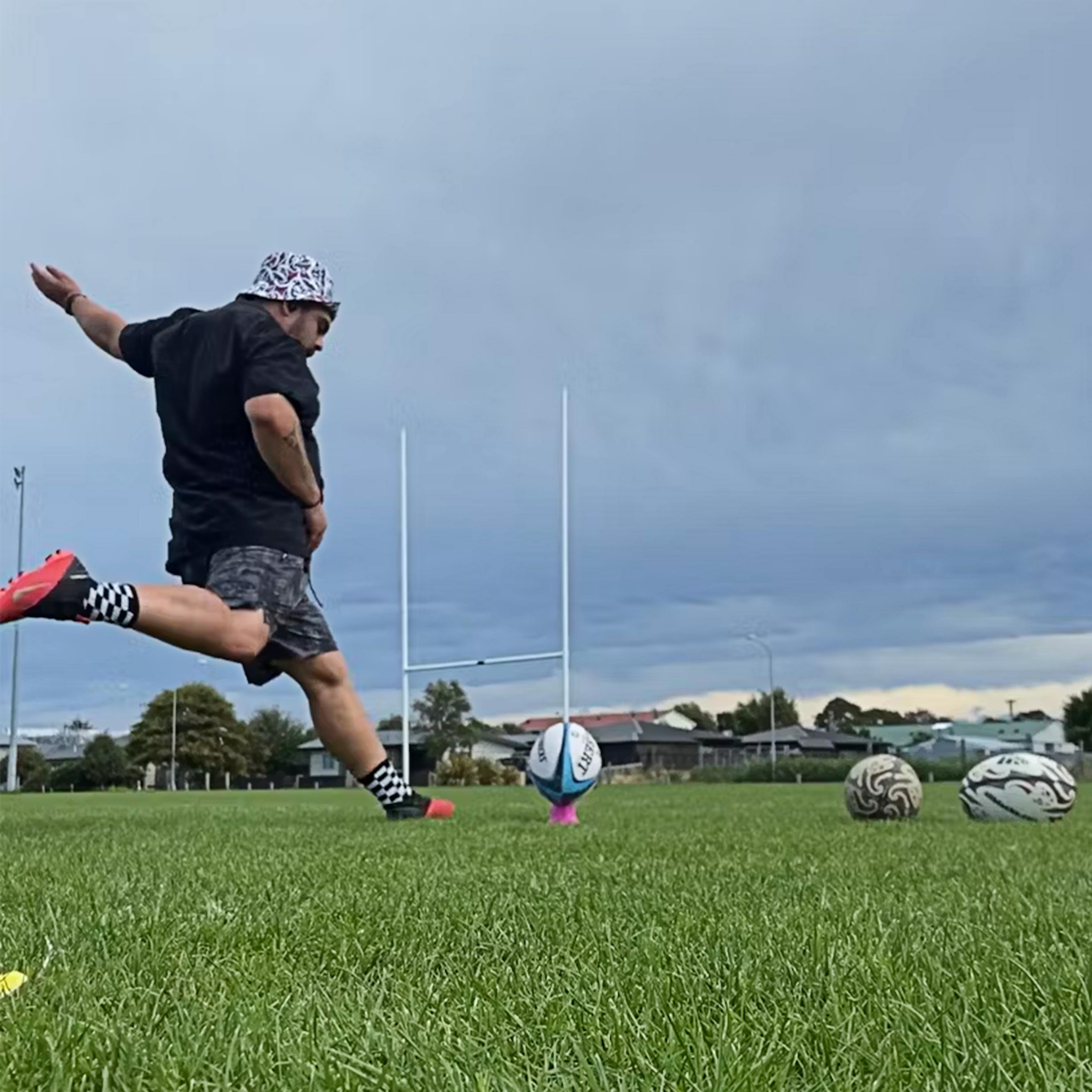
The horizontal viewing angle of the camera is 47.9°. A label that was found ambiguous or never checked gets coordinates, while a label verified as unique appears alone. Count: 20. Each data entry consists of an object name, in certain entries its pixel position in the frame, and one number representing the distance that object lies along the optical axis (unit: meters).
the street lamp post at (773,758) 37.16
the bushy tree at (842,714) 98.75
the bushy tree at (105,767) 60.44
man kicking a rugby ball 4.04
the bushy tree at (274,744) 70.12
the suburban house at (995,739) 65.19
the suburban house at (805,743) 85.25
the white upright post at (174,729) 62.38
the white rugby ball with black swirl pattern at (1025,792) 6.05
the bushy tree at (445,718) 61.91
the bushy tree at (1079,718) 69.56
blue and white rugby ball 5.53
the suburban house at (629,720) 80.69
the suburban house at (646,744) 75.06
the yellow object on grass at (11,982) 1.49
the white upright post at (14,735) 36.06
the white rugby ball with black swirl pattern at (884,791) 6.13
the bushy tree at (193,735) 63.34
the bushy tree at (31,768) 63.31
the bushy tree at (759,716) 92.44
